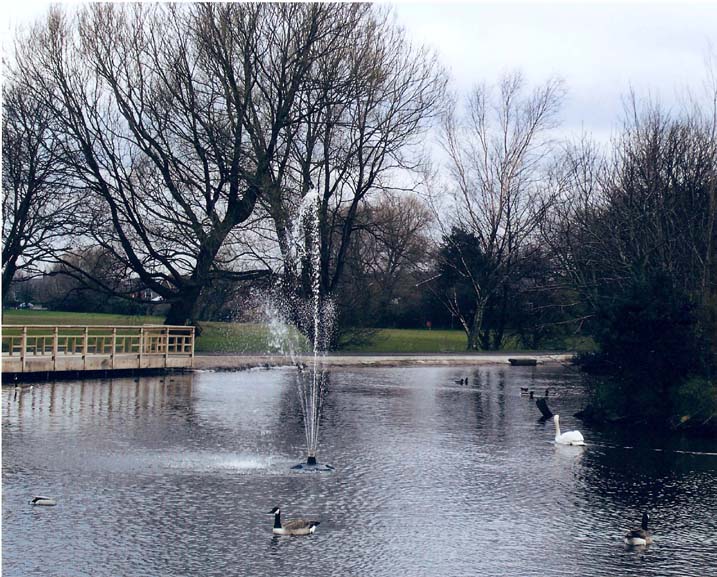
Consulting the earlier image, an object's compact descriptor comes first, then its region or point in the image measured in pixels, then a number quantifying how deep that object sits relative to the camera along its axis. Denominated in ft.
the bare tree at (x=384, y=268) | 185.78
